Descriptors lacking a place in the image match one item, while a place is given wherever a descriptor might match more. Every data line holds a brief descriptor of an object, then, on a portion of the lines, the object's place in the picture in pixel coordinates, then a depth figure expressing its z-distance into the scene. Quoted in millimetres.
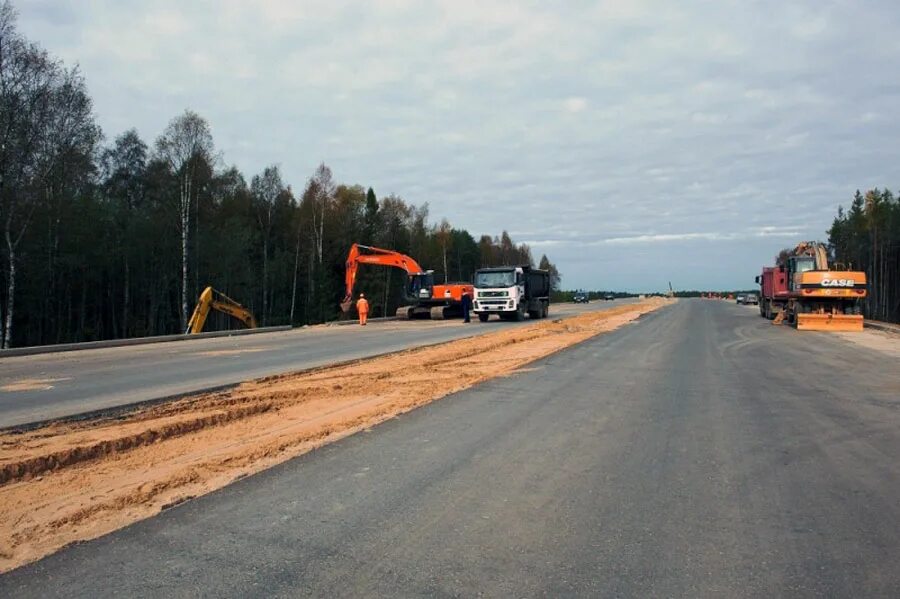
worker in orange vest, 36781
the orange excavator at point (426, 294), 41312
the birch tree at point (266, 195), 62300
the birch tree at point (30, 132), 28422
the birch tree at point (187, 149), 43031
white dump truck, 36250
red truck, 35031
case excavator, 27984
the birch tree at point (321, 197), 58406
